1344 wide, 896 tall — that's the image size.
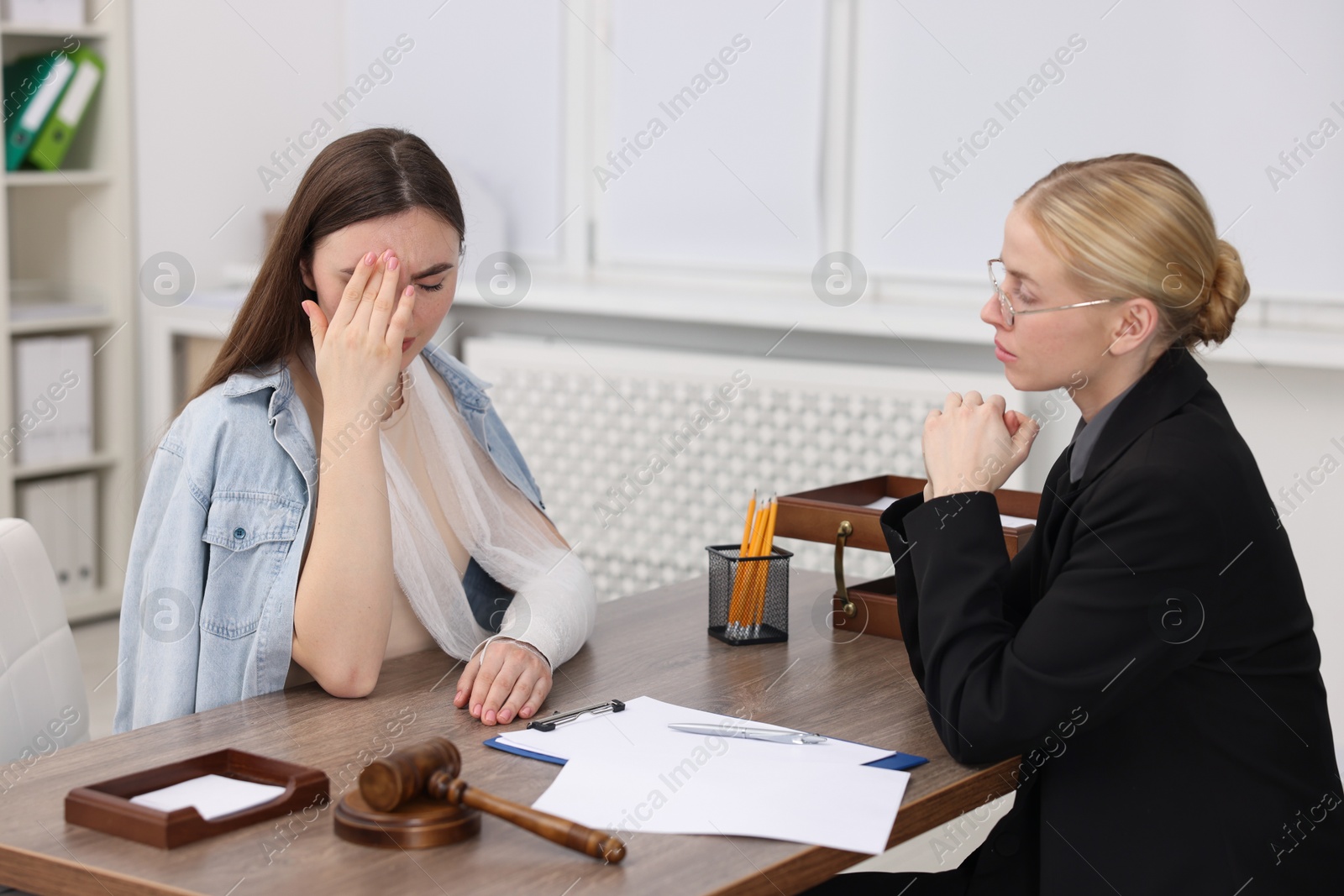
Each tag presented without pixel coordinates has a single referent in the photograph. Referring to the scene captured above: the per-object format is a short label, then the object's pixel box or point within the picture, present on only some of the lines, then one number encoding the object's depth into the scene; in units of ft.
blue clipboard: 8.03
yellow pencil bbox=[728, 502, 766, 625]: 9.33
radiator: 14.67
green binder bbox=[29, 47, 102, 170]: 17.65
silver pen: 8.22
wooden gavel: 7.34
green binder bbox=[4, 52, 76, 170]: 17.23
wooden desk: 7.25
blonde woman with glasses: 7.98
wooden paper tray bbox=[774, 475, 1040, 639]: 9.48
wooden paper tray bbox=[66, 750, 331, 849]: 7.36
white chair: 8.74
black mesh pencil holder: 9.33
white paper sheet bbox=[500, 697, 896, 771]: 8.06
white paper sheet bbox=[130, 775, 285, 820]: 7.56
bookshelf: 18.12
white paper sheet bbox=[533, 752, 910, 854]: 7.56
